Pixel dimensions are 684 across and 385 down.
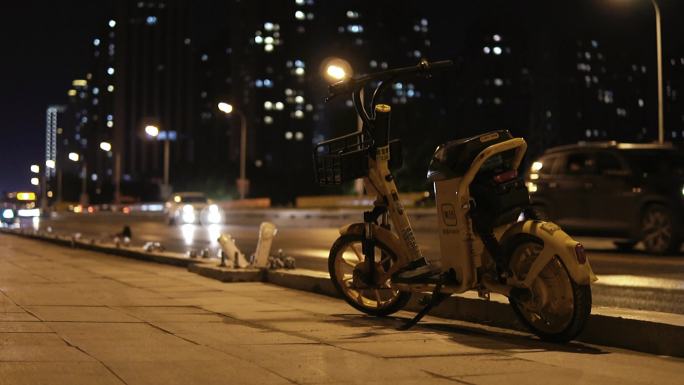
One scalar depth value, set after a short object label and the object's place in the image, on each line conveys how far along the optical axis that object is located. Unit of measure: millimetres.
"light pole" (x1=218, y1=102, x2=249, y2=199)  51388
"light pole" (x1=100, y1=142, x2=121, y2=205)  80200
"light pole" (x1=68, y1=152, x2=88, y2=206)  82225
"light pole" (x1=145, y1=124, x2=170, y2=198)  42125
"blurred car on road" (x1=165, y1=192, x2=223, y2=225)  41625
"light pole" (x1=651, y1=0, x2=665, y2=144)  28228
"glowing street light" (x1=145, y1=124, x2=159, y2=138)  41969
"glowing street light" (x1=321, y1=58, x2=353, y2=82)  21308
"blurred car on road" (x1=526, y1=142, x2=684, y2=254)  15211
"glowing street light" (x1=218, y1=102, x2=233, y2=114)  39319
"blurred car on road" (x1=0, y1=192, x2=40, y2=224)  60300
